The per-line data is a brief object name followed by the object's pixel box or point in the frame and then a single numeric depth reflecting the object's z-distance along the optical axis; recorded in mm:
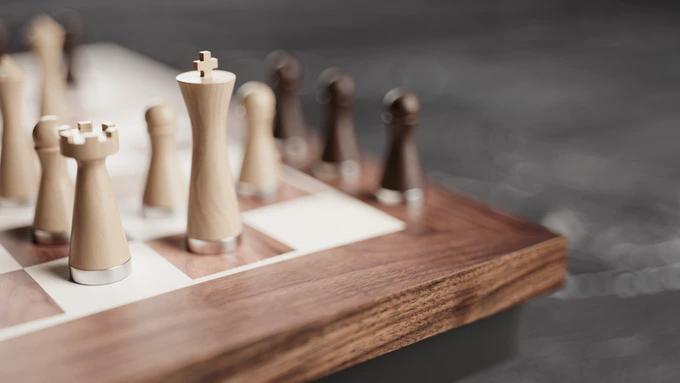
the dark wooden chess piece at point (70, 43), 1735
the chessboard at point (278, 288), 724
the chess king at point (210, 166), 854
